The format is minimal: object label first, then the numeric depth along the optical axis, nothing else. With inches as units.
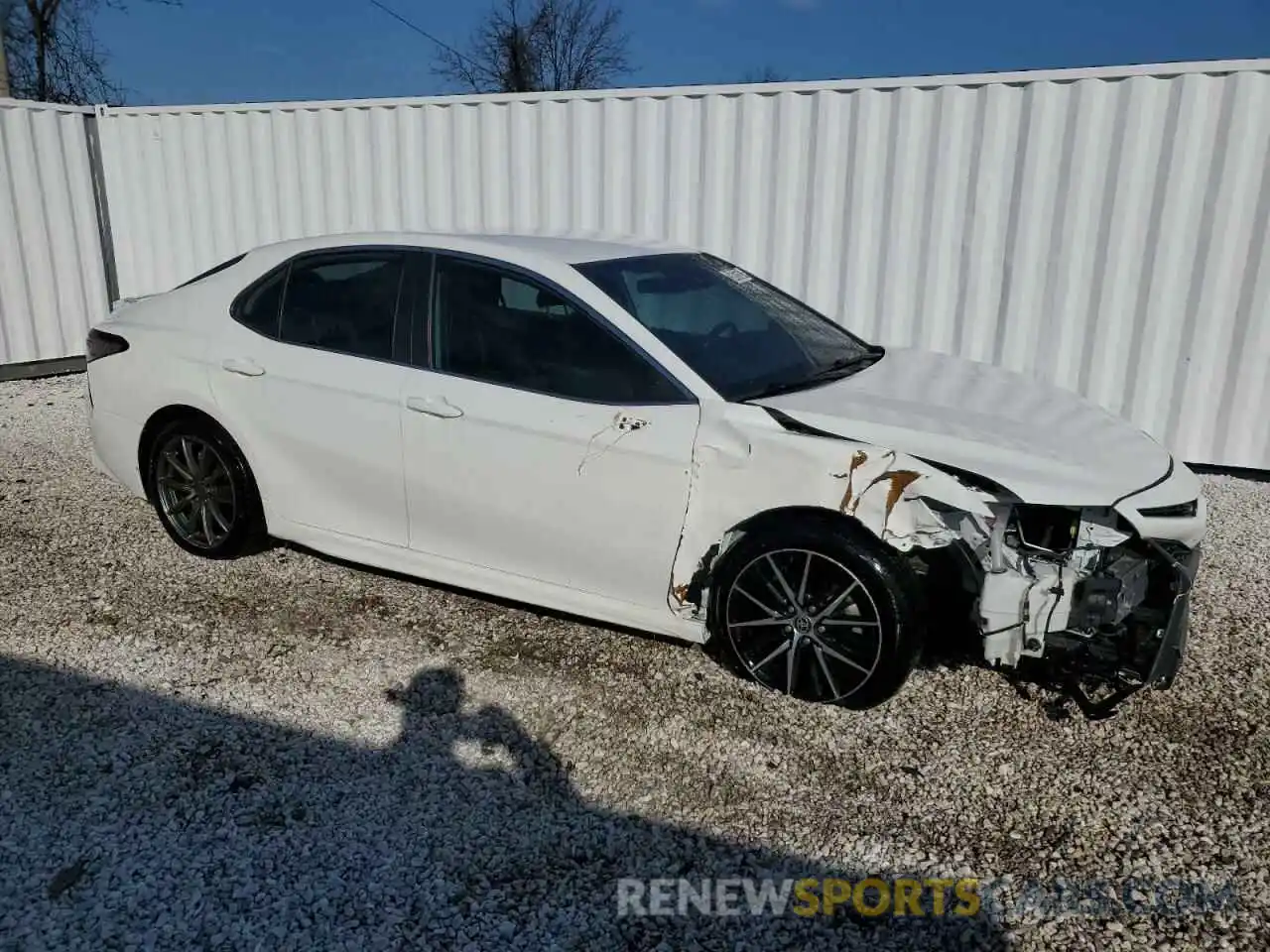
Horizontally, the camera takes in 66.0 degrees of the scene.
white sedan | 127.6
